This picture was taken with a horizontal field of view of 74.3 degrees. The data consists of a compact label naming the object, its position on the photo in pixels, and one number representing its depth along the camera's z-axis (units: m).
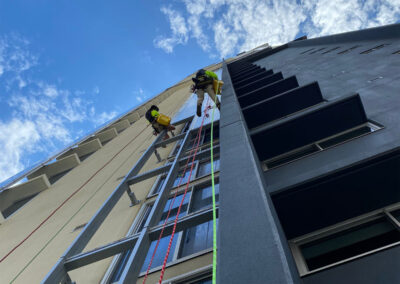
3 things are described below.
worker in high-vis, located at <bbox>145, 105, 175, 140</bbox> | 8.62
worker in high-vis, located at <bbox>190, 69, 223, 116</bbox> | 8.35
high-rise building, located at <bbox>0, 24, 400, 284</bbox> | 2.25
